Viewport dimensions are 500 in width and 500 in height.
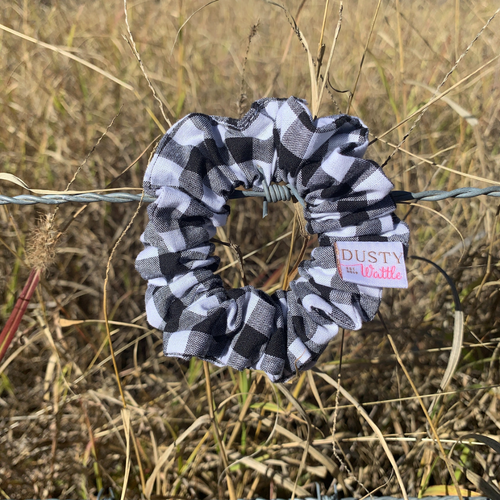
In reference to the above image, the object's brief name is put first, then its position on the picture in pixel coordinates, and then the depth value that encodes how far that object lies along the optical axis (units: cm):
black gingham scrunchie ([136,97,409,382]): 21
